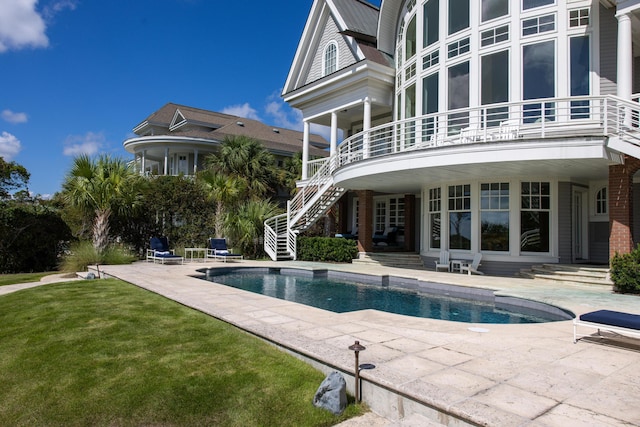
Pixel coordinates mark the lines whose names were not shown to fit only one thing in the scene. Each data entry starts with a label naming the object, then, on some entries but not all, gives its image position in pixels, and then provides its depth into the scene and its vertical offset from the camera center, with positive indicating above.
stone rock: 4.09 -1.53
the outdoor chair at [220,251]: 19.38 -0.80
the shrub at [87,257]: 15.97 -1.01
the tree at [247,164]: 25.83 +4.23
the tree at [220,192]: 21.09 +2.04
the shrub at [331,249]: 19.55 -0.65
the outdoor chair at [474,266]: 14.82 -1.01
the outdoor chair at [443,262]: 15.71 -0.94
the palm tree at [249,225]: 20.95 +0.42
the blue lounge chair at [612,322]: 5.44 -1.07
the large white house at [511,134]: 11.85 +3.30
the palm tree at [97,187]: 16.77 +1.73
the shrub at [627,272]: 10.45 -0.80
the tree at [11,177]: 21.14 +2.73
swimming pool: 9.51 -1.65
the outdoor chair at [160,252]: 17.73 -0.84
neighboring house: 32.62 +7.77
